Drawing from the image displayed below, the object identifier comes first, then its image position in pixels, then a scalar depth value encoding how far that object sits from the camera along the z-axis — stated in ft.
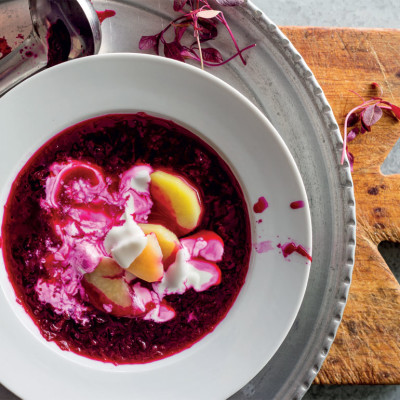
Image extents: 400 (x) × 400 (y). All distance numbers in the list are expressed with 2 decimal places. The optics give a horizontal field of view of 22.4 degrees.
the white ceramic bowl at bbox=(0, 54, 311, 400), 2.09
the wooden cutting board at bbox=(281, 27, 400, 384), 2.30
